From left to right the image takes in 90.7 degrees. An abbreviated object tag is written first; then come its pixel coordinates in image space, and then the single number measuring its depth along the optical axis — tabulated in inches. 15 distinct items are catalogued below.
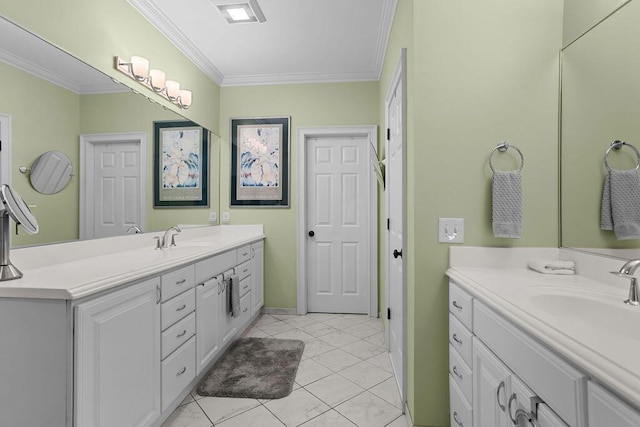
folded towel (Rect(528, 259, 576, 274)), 55.0
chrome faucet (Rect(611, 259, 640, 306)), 37.4
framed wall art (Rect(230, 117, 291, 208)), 139.8
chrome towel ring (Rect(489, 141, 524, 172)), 59.8
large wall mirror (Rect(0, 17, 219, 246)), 56.0
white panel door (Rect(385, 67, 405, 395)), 76.1
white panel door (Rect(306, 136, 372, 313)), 141.2
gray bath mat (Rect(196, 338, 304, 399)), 81.4
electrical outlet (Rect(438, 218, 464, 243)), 61.4
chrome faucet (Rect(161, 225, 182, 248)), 91.8
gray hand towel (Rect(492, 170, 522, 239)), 58.2
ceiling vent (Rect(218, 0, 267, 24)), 90.9
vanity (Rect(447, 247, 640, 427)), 25.4
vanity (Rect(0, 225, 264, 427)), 44.8
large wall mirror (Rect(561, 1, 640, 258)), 46.0
